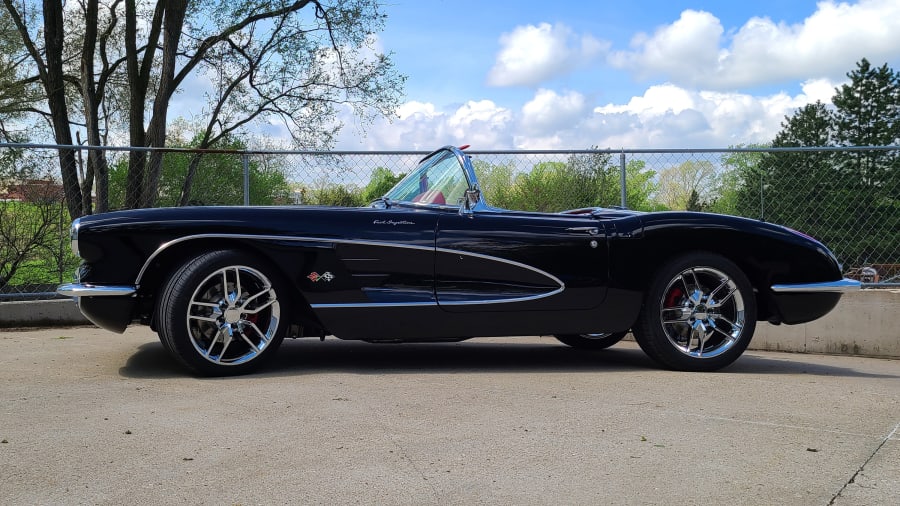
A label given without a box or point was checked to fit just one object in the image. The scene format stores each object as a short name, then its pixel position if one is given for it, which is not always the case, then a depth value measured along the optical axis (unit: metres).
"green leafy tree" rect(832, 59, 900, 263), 7.32
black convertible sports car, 4.48
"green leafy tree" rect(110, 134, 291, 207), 8.06
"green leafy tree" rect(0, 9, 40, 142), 22.44
